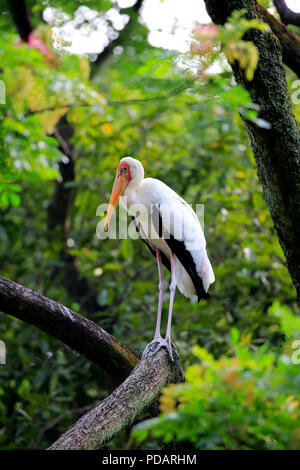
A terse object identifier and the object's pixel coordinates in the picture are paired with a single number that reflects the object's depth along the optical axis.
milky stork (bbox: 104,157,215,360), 8.21
